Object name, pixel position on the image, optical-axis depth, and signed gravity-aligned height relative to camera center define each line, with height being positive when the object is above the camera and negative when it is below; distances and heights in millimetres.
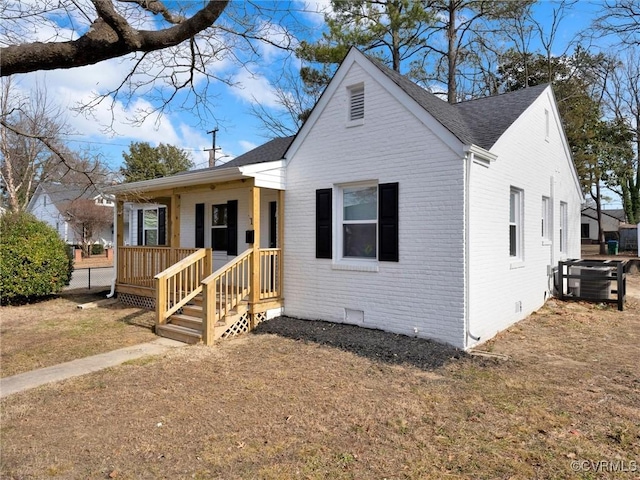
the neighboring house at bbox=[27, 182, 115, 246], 32156 +2695
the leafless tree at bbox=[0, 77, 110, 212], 16266 +4142
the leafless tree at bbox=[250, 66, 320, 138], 21084 +6930
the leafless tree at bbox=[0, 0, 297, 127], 4246 +3022
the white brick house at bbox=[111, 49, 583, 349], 6879 +640
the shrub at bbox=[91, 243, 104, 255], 31281 -522
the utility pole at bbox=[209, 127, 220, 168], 31278 +6675
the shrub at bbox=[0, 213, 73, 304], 10828 -464
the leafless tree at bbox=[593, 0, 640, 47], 13047 +6938
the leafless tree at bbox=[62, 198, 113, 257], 29172 +1609
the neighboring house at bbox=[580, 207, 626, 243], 52269 +2005
